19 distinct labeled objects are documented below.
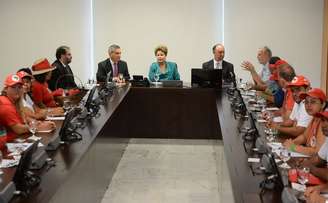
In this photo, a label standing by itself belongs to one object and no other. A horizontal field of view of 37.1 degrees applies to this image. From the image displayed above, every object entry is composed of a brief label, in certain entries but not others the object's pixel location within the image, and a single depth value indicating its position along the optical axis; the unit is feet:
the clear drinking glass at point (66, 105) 16.70
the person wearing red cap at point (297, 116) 12.75
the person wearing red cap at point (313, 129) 10.86
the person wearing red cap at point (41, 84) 17.40
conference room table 8.80
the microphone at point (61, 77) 21.20
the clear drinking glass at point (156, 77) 22.84
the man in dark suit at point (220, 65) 22.75
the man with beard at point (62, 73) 21.31
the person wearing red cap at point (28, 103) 15.20
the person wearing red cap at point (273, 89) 17.38
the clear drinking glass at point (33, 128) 12.37
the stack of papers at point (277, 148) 10.66
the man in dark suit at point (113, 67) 22.82
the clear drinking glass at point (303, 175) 8.69
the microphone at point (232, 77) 21.04
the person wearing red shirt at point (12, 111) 12.80
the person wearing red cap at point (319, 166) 7.78
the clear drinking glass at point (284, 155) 9.78
